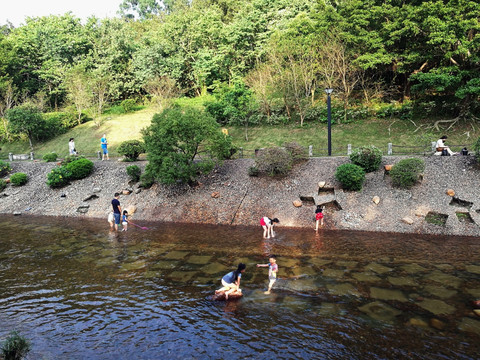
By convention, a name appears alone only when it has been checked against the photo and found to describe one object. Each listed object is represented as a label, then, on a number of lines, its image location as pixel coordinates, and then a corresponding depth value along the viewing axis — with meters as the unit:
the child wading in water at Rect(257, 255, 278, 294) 10.25
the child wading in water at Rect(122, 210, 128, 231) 17.34
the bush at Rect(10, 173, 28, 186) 25.22
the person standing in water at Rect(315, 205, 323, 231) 16.34
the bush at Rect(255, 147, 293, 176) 19.86
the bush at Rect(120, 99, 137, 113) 44.59
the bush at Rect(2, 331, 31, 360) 6.35
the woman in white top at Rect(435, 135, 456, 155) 19.12
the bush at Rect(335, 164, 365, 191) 17.59
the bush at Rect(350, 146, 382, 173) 18.53
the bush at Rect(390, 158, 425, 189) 17.05
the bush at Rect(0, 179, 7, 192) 25.39
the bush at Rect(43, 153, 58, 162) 28.72
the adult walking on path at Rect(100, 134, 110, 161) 27.73
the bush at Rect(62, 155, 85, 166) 25.35
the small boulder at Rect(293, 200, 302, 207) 18.16
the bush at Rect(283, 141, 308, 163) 21.03
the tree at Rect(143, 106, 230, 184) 19.34
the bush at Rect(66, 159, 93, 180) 24.18
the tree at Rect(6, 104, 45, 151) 33.62
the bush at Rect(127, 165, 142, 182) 22.88
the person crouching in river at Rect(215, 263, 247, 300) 9.79
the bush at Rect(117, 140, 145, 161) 25.97
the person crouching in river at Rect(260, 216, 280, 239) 15.37
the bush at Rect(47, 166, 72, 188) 23.72
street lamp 20.70
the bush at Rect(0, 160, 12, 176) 27.53
